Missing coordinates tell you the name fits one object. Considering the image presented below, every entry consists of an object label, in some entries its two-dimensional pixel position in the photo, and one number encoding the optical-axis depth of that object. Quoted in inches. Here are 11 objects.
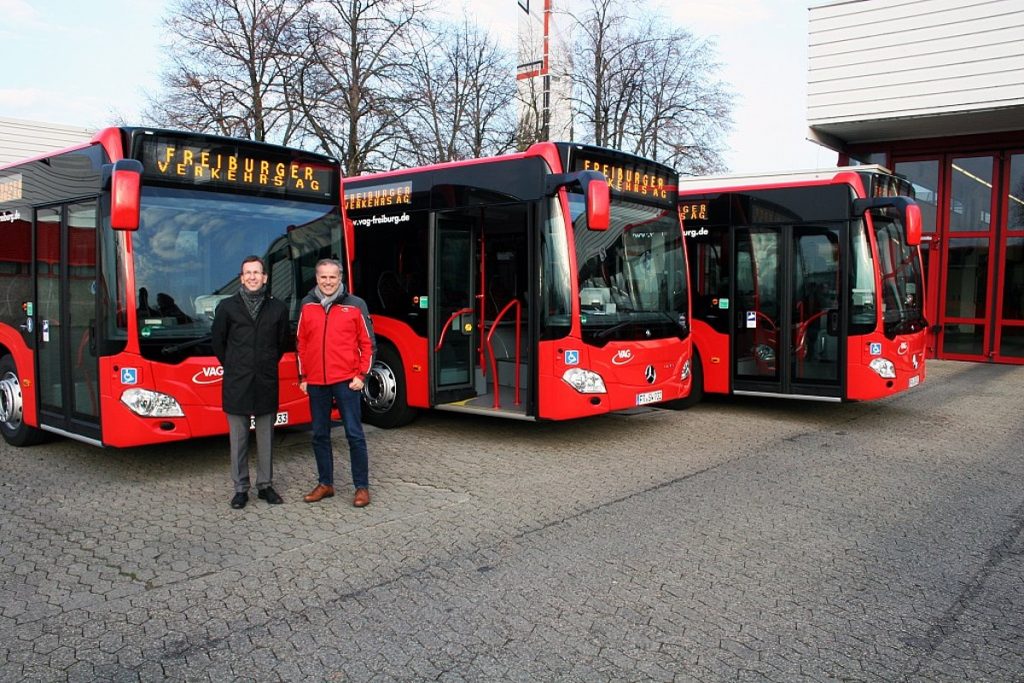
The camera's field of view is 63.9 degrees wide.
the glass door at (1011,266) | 666.2
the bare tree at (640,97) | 1089.4
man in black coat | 224.1
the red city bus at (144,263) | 246.8
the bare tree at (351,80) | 784.9
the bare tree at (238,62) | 773.9
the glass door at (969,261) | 677.9
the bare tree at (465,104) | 930.7
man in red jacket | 226.8
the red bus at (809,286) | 369.4
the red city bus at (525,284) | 305.1
